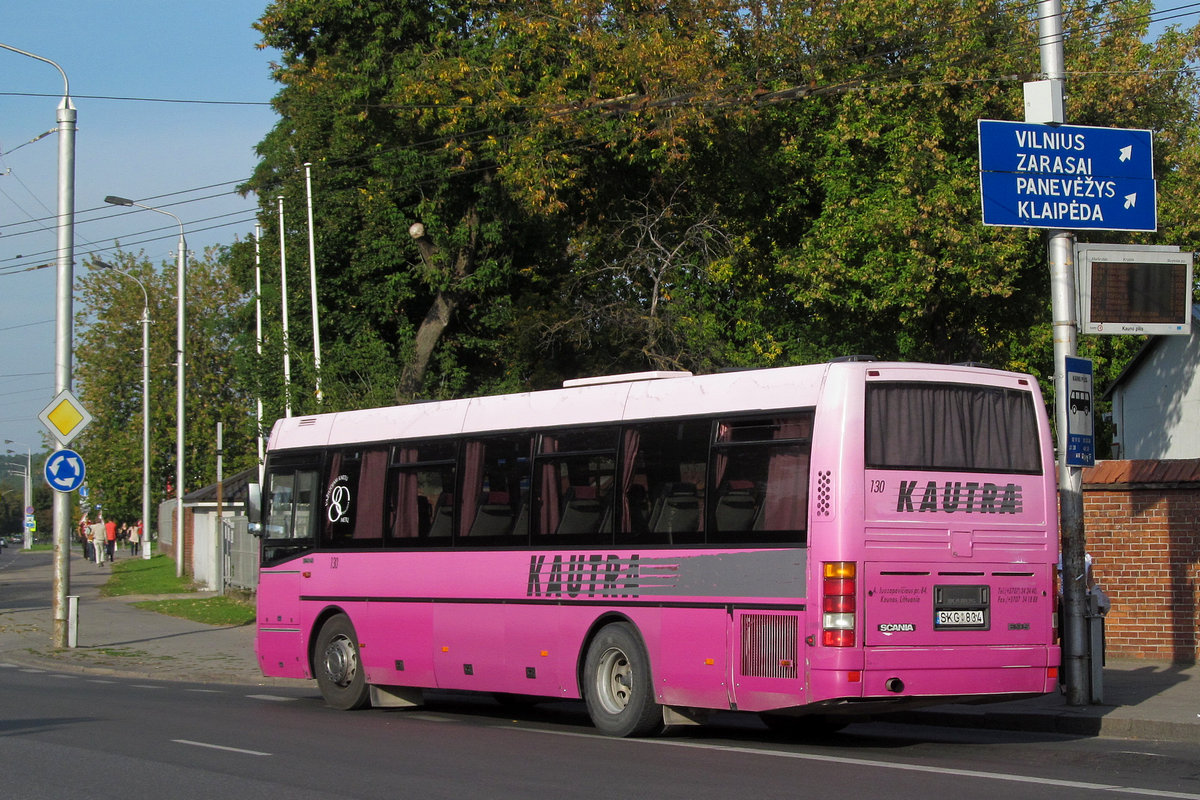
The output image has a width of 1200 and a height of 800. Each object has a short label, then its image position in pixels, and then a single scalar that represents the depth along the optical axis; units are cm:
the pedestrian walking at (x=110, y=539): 6369
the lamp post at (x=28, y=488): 12458
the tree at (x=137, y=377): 6706
